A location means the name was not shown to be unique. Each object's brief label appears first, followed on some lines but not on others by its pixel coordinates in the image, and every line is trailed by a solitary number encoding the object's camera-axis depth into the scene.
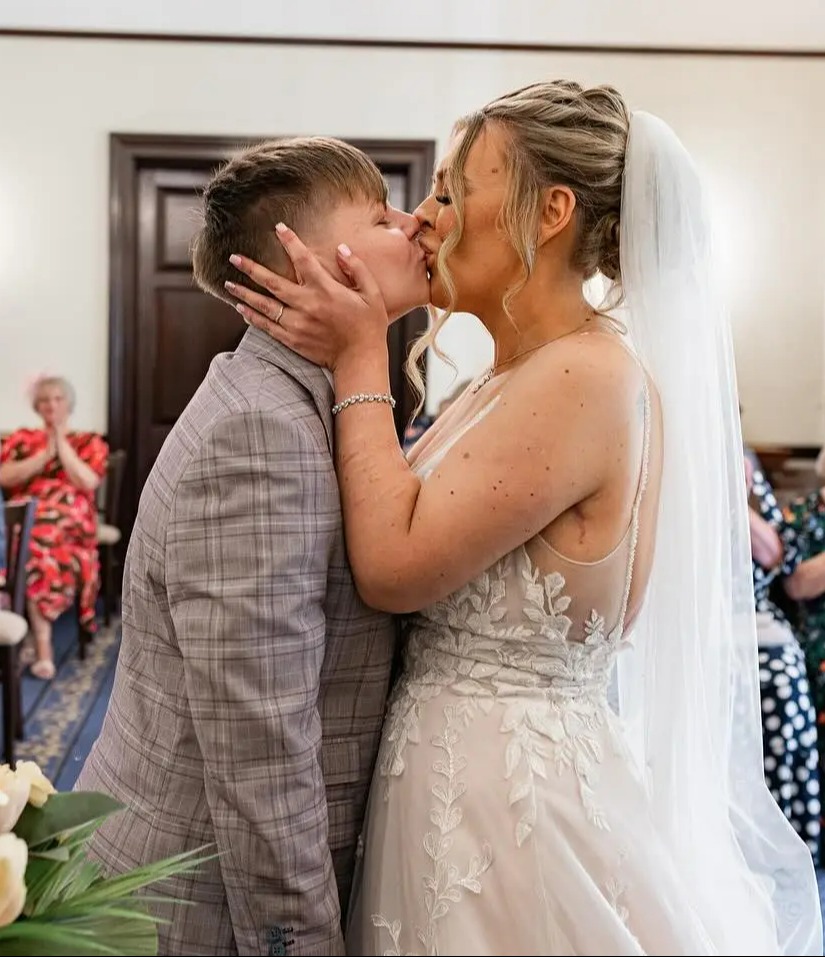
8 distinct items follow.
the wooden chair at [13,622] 3.23
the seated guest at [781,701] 2.76
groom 1.04
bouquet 0.79
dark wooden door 4.29
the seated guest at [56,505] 4.09
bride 1.11
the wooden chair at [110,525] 4.36
